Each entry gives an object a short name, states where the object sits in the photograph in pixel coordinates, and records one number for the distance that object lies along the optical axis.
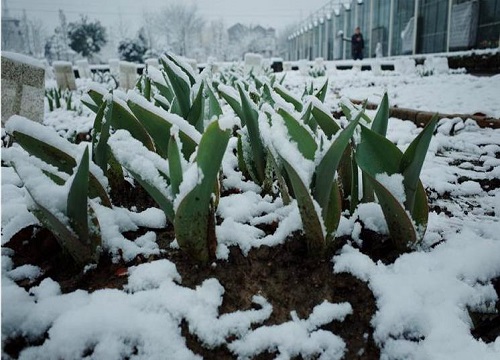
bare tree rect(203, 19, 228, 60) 66.21
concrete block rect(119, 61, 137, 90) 6.97
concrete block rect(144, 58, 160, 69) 9.36
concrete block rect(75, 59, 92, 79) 12.03
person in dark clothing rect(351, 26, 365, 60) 16.28
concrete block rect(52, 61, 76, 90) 7.60
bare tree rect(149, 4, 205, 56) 52.77
